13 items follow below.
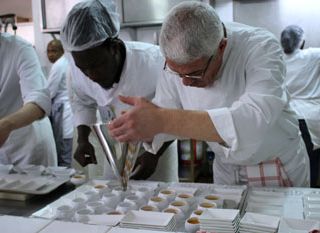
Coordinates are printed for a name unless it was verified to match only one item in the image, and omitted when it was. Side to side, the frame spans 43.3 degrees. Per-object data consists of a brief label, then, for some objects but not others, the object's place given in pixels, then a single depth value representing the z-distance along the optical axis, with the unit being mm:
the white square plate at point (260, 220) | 941
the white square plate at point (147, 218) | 963
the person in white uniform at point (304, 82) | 3008
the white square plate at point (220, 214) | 956
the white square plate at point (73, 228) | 738
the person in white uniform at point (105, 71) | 1410
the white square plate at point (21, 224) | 740
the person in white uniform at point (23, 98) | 1675
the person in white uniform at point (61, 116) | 3594
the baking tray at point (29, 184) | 1324
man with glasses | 958
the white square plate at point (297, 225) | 929
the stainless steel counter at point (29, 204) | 1220
